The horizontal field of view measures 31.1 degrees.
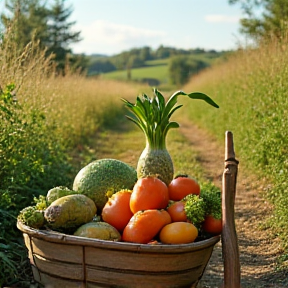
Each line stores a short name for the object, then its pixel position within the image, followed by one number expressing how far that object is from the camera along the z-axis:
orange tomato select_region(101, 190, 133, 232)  2.83
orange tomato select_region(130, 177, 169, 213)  2.72
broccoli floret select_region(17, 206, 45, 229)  2.75
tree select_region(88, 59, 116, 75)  57.47
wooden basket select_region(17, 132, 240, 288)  2.46
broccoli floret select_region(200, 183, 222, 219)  2.81
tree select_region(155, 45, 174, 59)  69.38
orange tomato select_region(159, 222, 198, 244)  2.59
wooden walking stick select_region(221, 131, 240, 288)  2.54
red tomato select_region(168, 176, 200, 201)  2.96
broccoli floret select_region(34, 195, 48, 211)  2.98
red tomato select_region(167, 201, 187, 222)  2.74
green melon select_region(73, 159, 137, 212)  3.16
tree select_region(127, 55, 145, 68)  64.76
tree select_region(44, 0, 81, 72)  29.44
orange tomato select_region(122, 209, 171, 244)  2.61
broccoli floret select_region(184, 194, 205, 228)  2.71
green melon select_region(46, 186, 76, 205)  3.04
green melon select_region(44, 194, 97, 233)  2.73
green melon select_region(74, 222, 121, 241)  2.63
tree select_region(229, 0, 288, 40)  15.44
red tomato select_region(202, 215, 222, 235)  2.79
